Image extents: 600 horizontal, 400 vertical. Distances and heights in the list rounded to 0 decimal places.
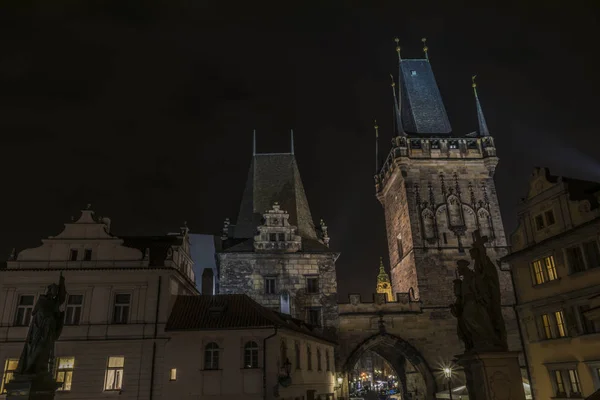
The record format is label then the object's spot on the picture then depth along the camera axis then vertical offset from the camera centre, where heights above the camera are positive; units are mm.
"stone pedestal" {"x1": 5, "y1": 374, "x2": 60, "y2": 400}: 11781 +109
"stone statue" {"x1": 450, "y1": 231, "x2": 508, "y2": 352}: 10758 +1505
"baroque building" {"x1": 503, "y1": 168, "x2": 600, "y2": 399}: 18859 +3736
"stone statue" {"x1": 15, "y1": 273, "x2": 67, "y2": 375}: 12281 +1427
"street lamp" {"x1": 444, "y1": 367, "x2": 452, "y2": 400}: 28588 +219
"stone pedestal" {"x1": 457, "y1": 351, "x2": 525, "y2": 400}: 10227 -36
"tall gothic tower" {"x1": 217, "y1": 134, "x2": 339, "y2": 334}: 30859 +7035
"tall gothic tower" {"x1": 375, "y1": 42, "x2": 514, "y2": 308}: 35156 +13047
